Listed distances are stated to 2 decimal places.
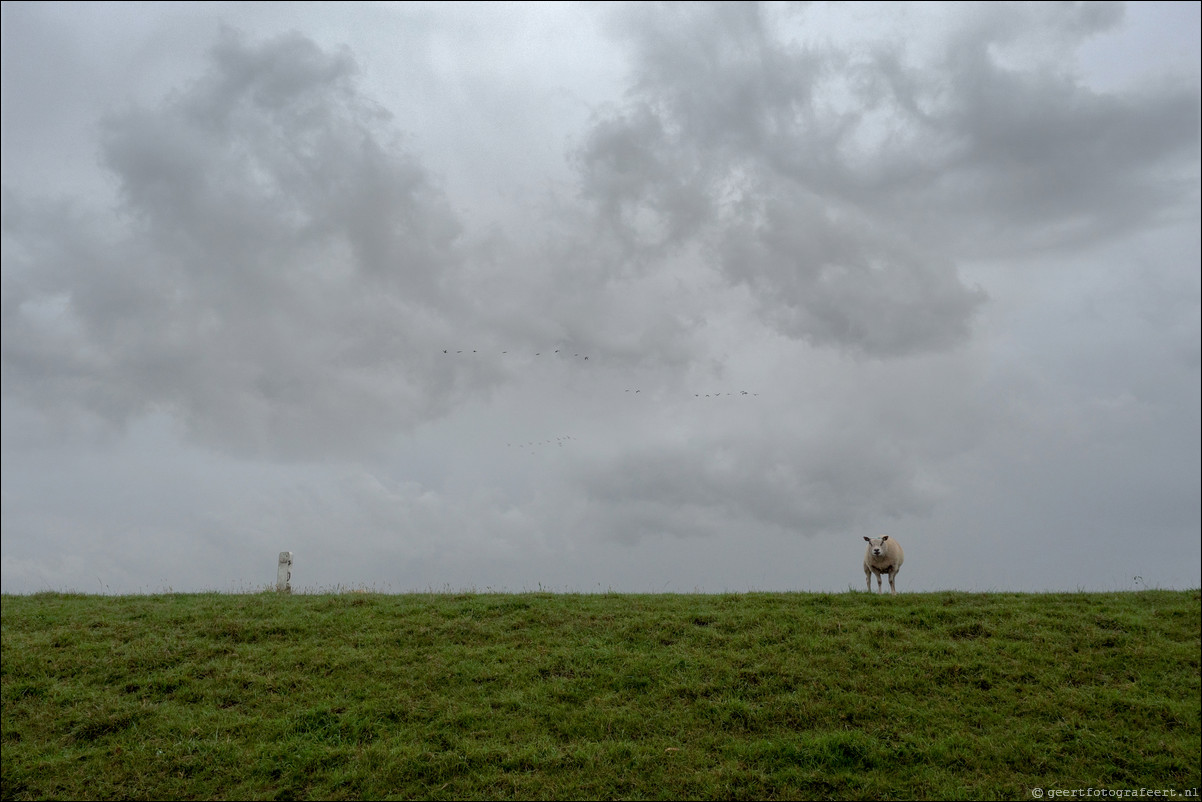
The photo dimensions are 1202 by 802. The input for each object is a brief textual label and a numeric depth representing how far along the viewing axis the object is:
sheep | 24.88
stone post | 25.23
